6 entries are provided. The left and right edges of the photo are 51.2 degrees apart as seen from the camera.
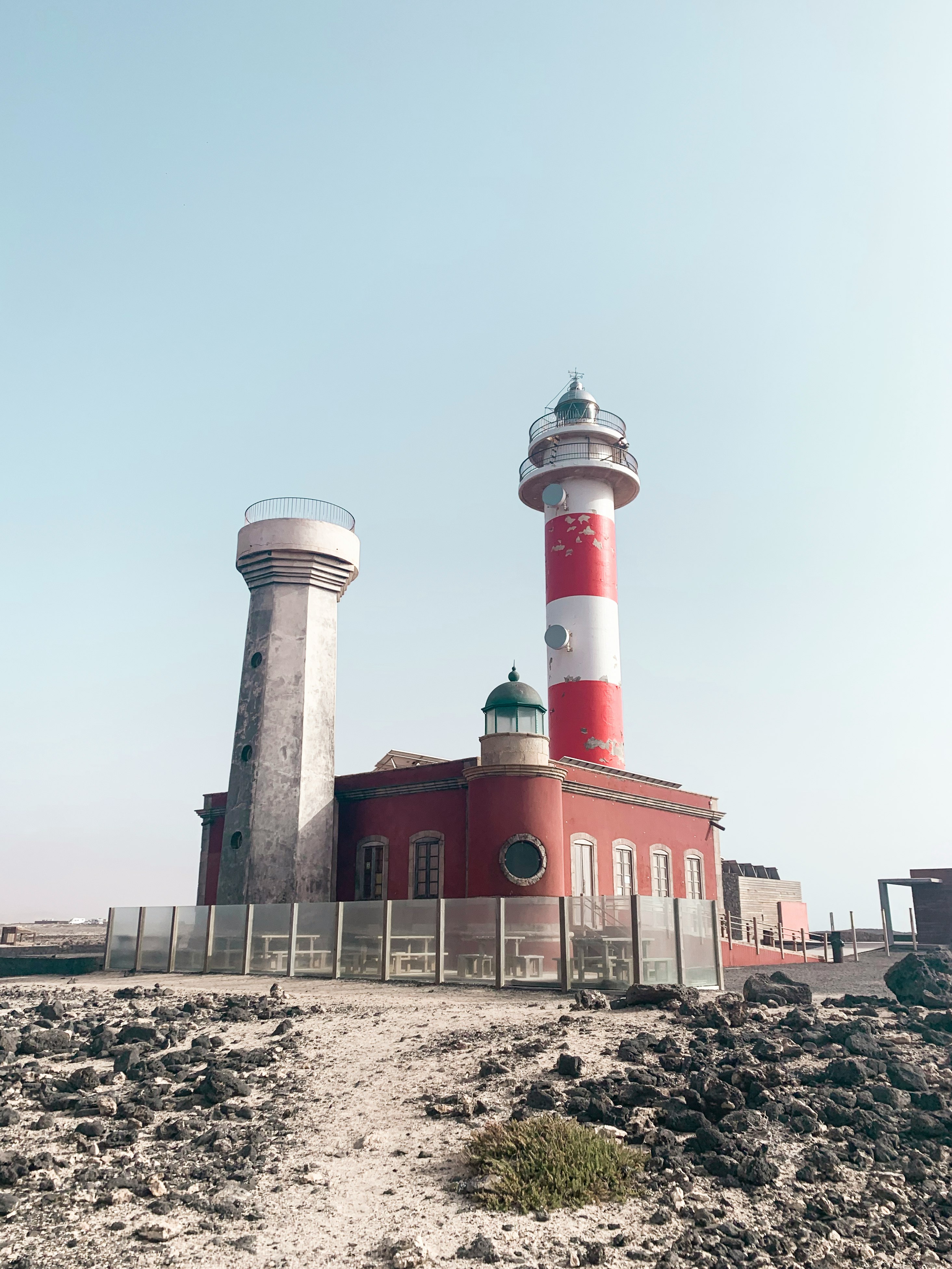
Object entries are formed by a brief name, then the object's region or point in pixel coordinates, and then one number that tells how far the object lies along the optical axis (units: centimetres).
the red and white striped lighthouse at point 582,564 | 3098
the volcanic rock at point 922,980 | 1694
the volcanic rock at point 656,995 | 1521
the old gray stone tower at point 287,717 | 2572
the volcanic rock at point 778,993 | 1602
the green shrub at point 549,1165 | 816
